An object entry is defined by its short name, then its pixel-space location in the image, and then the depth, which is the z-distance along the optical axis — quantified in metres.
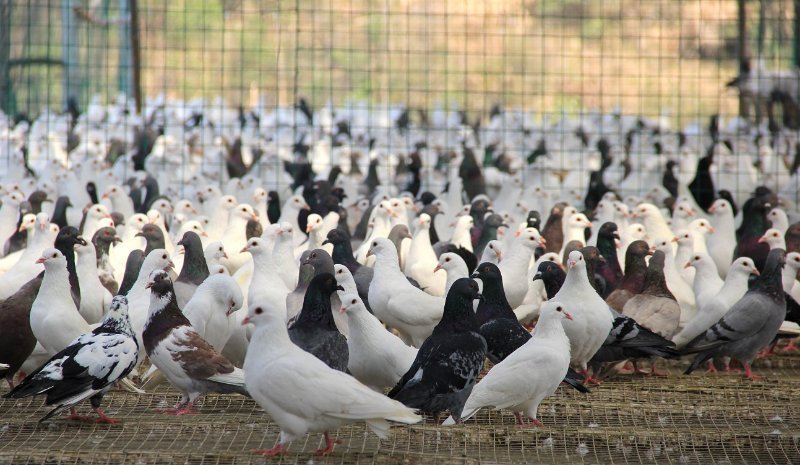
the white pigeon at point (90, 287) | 16.50
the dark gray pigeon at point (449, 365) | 12.18
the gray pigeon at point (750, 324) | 16.08
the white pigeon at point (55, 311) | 13.83
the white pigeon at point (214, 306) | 14.14
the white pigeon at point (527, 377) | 12.31
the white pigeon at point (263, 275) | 15.74
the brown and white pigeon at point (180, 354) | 12.67
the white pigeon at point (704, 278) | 17.92
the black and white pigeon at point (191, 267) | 16.20
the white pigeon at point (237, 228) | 20.50
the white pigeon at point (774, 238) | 19.58
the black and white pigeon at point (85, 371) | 11.96
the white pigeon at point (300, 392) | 10.51
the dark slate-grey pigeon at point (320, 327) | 12.70
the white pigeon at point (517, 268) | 17.41
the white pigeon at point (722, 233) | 22.25
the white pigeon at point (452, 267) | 16.87
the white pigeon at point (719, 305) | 16.86
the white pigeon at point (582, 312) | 14.73
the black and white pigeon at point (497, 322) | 14.12
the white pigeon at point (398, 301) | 15.89
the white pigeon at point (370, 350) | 13.28
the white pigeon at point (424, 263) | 18.45
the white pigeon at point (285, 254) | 17.69
